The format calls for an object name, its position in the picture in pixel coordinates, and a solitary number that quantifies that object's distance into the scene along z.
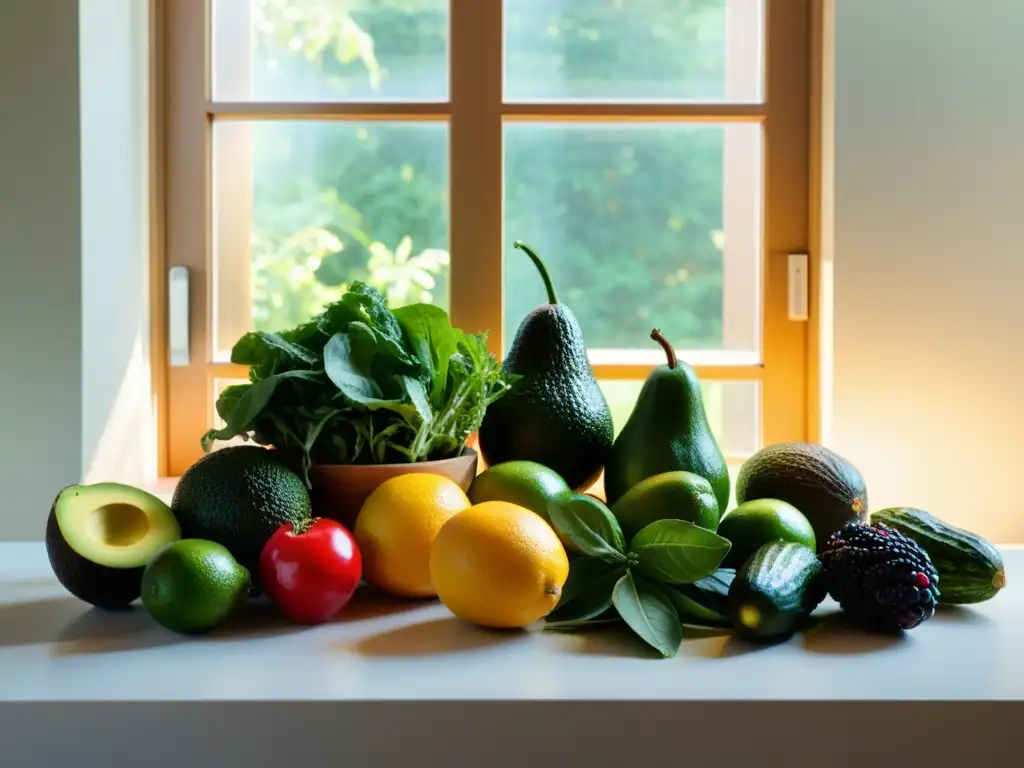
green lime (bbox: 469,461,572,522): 0.78
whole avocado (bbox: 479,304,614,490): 0.91
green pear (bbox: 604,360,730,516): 0.86
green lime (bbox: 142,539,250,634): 0.66
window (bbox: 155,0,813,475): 1.50
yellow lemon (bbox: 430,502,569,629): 0.67
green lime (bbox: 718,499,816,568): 0.75
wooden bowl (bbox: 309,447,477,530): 0.79
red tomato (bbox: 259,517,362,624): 0.68
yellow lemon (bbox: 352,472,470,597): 0.73
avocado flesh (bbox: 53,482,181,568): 0.70
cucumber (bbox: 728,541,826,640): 0.66
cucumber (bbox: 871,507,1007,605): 0.74
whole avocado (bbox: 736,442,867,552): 0.83
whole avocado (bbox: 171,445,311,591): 0.73
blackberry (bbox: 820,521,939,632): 0.67
